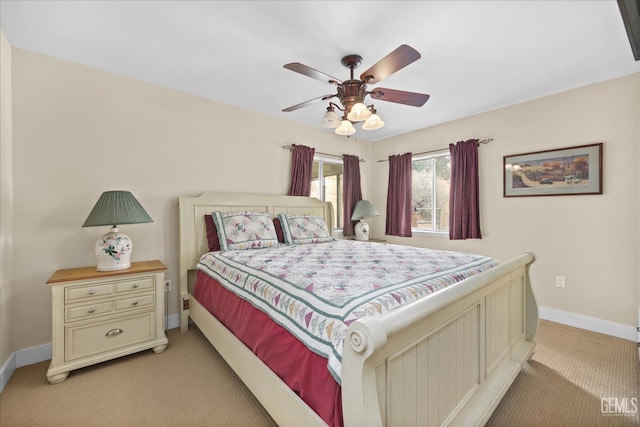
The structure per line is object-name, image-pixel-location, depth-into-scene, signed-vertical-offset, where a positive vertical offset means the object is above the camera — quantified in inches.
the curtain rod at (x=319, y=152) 150.1 +35.0
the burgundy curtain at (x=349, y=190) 177.9 +13.9
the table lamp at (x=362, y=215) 170.9 -1.8
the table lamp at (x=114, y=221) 84.1 -3.4
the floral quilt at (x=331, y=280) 47.4 -15.6
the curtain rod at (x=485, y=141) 137.9 +36.2
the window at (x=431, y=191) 161.6 +13.3
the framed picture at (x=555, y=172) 110.1 +17.9
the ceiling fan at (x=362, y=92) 68.7 +35.5
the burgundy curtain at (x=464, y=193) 141.3 +10.6
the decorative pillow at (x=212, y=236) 112.0 -10.3
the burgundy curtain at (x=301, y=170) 150.3 +22.7
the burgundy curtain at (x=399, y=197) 172.9 +10.0
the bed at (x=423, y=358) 36.3 -27.1
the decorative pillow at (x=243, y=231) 109.6 -8.1
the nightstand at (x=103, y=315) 77.7 -31.8
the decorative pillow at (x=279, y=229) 129.4 -8.3
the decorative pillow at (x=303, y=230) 127.7 -8.6
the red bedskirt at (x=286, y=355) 42.6 -27.6
